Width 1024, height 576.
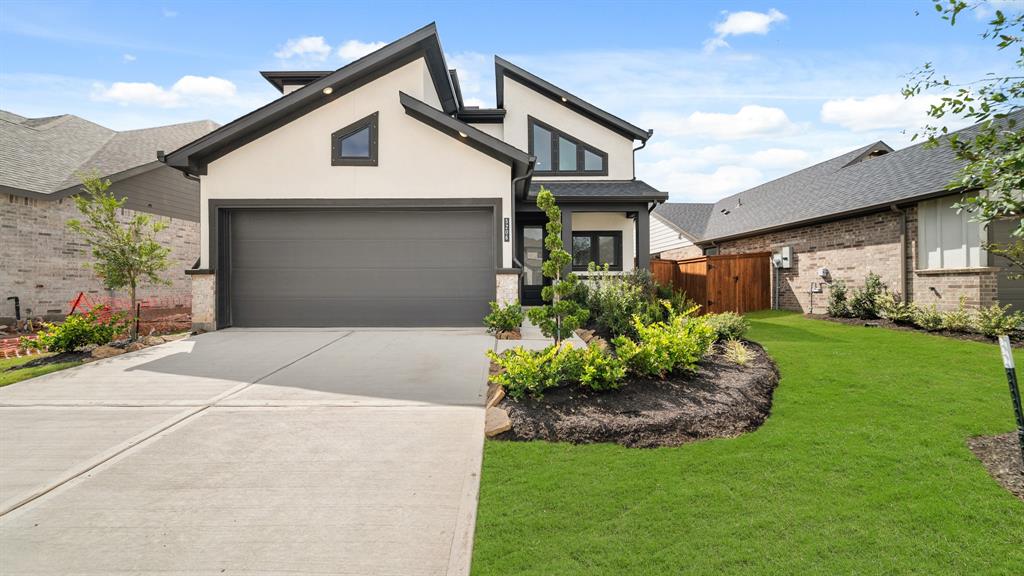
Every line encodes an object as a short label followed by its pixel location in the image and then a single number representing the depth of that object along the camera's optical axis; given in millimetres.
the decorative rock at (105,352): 7305
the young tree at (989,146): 2900
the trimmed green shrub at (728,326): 7613
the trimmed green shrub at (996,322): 8391
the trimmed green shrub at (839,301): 11938
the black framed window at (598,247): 14719
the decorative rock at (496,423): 4113
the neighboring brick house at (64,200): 11414
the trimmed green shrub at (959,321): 9047
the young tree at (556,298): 5734
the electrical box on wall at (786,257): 14367
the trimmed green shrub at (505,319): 8820
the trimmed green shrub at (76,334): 7102
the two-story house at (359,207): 9719
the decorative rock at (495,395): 4662
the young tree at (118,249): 8102
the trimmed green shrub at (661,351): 5105
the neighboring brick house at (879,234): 9633
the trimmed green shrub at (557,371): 4652
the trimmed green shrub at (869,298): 11242
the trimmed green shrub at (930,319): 9367
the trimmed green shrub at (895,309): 10148
